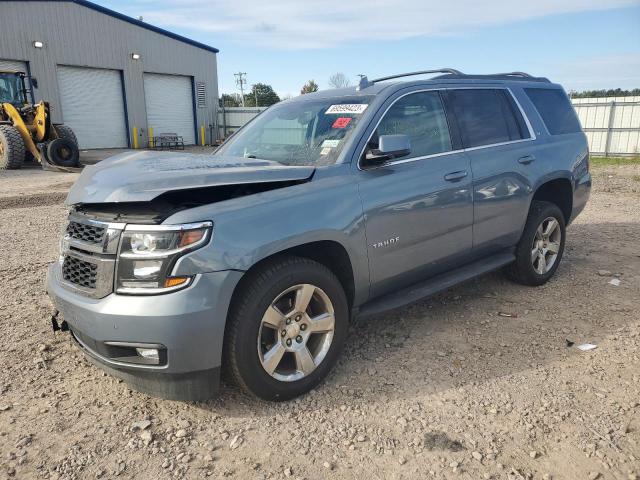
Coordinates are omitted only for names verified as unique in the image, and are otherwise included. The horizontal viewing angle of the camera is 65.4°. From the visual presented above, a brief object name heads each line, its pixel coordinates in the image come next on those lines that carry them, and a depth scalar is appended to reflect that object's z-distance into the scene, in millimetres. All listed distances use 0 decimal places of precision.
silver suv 2594
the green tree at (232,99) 64938
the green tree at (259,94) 72444
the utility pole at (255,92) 75225
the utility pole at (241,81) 73000
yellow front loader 14547
